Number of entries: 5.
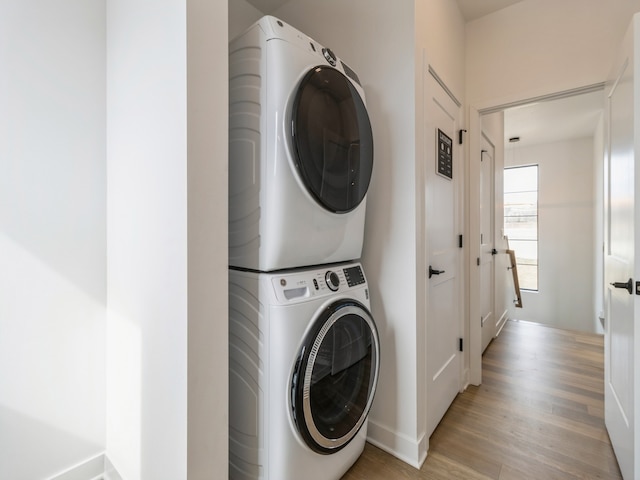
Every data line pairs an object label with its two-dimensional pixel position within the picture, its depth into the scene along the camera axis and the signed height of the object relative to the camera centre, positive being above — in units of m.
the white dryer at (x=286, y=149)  1.09 +0.34
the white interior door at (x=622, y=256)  1.28 -0.09
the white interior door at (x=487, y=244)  2.82 -0.06
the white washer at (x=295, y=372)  1.08 -0.51
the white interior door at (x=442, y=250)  1.71 -0.07
